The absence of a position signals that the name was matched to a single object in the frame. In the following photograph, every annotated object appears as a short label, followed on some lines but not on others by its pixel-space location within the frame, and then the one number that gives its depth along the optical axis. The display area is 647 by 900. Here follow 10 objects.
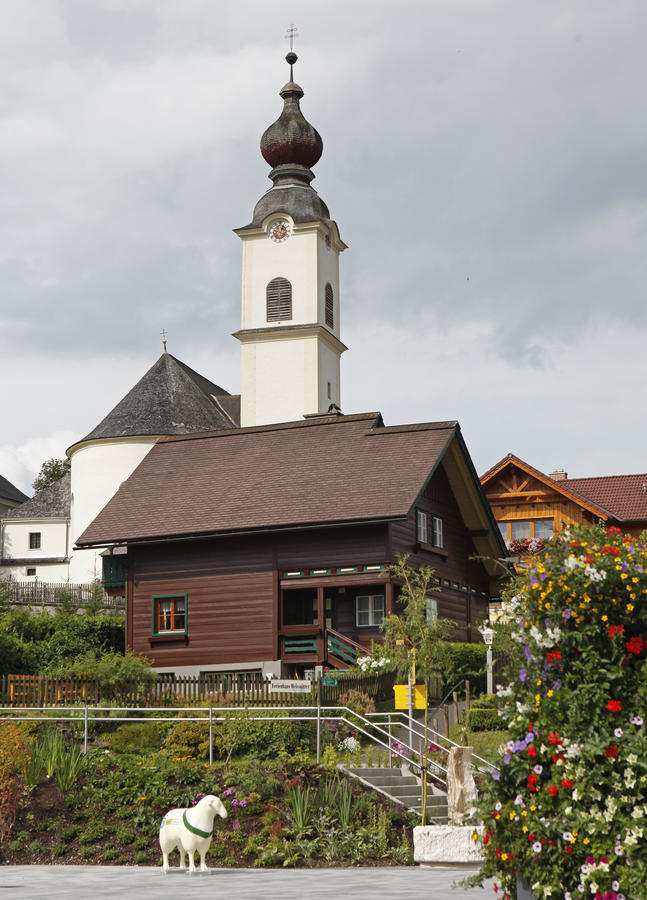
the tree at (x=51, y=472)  83.94
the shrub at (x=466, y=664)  31.45
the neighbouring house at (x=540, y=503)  49.09
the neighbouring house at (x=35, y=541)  65.00
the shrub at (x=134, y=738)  20.64
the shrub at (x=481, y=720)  26.77
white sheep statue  14.87
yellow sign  19.61
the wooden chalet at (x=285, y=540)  33.22
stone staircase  18.23
